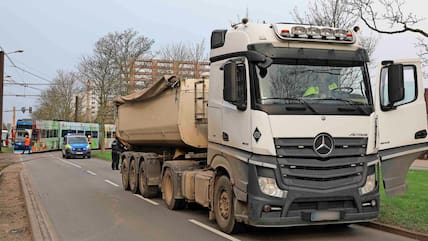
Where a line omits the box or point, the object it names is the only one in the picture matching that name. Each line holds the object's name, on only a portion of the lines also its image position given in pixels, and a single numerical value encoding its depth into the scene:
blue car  42.75
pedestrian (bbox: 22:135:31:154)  51.17
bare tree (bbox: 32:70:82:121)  70.50
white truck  8.02
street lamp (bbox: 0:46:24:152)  40.16
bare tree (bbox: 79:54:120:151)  43.66
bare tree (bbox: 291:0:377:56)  17.86
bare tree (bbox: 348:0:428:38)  10.75
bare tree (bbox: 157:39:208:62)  40.91
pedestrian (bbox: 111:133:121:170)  27.14
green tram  51.62
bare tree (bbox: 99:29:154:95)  43.16
